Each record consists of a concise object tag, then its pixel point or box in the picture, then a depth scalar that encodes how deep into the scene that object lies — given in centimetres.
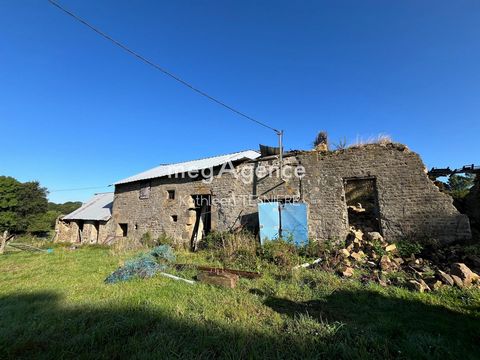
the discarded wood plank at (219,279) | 542
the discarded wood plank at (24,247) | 1422
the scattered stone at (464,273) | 502
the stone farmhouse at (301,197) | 766
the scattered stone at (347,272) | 595
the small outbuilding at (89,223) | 1694
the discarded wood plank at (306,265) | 679
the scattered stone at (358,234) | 810
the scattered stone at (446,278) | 501
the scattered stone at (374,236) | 784
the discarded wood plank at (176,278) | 577
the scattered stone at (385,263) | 629
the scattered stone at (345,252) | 723
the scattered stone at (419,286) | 490
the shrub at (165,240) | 1249
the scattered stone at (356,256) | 704
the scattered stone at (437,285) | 487
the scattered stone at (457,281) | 491
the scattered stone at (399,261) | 664
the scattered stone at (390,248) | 729
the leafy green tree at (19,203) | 2825
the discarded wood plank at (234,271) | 623
